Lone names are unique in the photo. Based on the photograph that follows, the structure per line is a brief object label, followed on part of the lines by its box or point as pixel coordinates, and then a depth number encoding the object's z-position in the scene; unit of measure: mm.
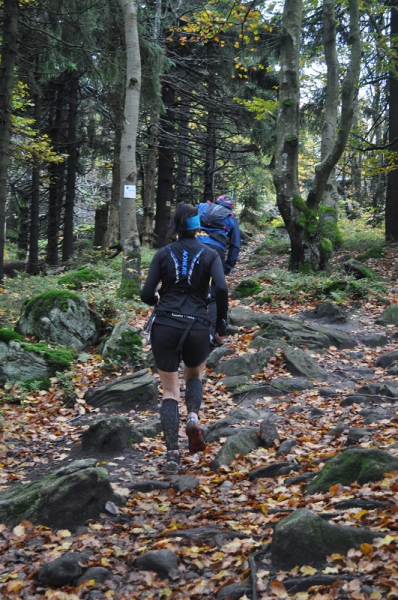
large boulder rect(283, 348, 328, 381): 8281
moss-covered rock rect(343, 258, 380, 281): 13542
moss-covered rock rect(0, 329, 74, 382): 8375
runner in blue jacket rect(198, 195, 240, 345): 8453
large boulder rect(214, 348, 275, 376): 8547
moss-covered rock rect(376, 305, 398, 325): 10709
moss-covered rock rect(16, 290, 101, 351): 9719
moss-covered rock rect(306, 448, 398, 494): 4295
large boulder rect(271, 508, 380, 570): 3344
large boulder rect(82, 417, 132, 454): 6176
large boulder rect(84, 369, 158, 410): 7758
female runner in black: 5094
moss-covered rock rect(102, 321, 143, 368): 9172
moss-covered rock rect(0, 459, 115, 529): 4488
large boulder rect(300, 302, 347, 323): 11164
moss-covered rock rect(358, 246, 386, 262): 17266
